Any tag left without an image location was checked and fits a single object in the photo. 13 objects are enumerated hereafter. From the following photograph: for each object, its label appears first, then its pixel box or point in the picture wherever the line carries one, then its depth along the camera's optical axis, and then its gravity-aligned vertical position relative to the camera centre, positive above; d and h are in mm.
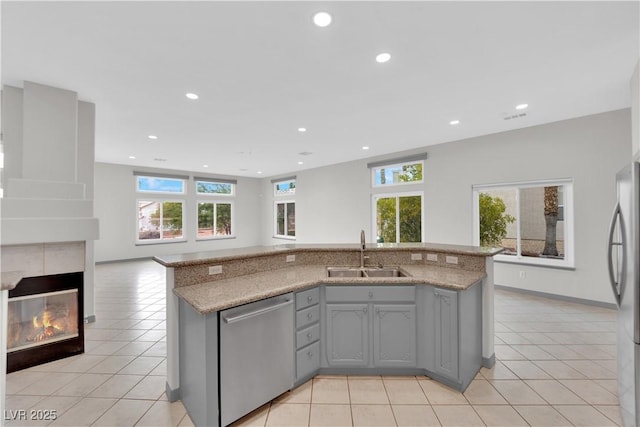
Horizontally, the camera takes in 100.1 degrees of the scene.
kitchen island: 1929 -810
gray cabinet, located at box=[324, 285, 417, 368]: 2305 -948
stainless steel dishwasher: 1735 -962
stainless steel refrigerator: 1485 -393
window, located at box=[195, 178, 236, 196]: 9078 +1069
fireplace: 2561 -1041
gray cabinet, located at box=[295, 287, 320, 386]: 2172 -971
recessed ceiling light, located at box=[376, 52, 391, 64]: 2404 +1461
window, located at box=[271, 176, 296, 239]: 9516 +330
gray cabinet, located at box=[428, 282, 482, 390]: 2123 -975
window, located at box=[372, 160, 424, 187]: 6225 +1060
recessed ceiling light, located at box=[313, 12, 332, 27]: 1929 +1460
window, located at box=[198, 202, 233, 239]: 9211 -91
